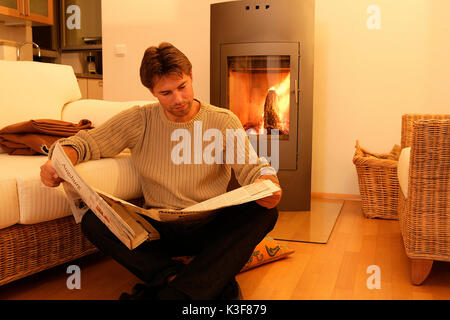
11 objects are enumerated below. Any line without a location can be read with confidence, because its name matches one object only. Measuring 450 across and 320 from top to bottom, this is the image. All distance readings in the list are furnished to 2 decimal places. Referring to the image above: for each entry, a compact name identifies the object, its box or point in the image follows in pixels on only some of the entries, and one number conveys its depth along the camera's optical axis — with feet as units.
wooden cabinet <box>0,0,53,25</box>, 14.19
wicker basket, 8.62
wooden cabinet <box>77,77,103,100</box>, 15.97
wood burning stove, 9.13
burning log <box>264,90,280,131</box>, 9.43
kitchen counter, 15.64
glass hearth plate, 7.53
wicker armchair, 5.12
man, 4.46
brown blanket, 6.14
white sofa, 4.82
